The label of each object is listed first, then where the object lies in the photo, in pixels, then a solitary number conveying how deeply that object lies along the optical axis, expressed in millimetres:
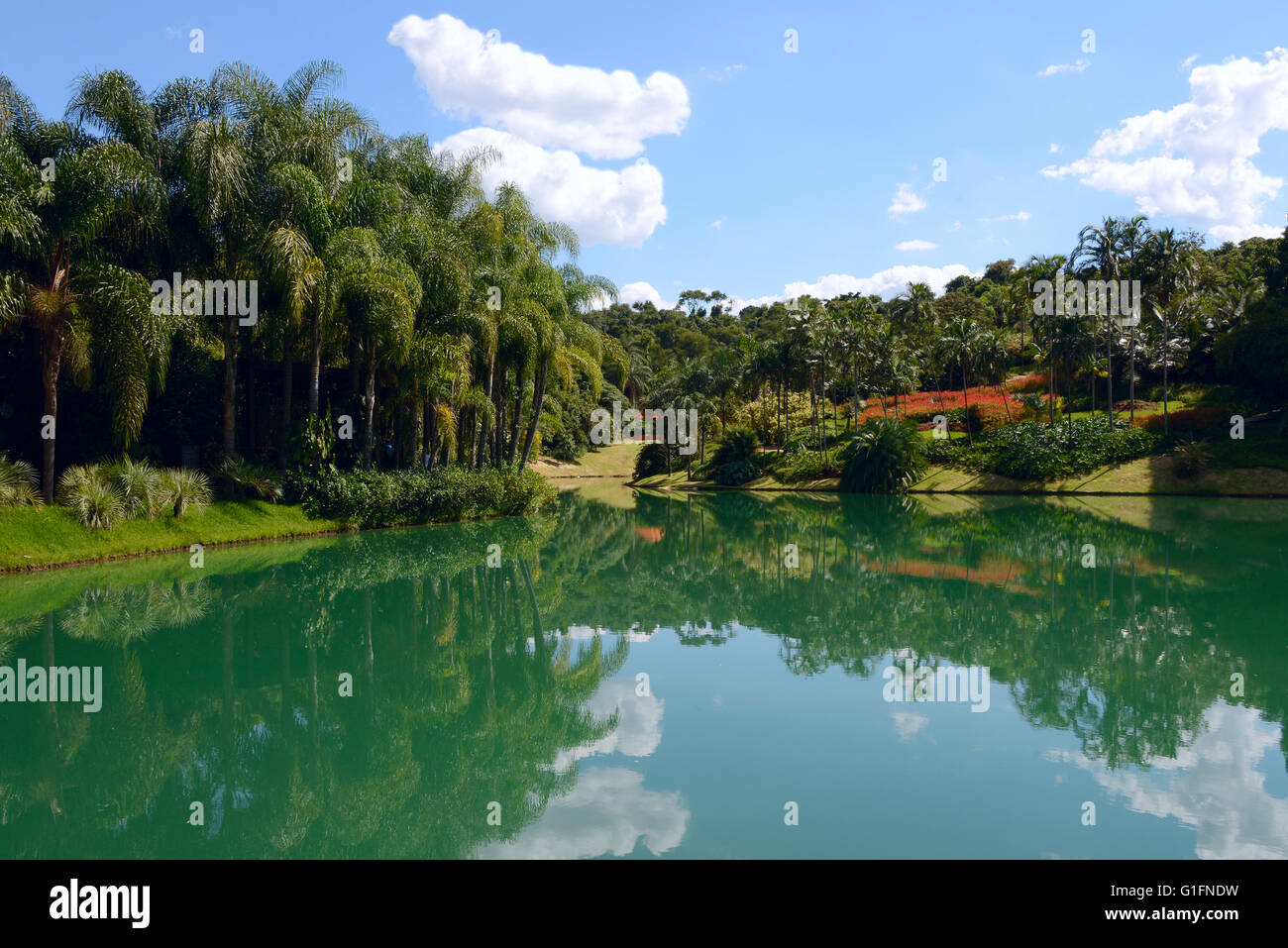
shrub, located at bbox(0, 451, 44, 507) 19141
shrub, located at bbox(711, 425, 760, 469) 54938
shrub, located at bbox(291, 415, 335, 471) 26188
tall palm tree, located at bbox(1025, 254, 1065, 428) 47841
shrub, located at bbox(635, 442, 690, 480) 59125
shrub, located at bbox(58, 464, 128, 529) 20141
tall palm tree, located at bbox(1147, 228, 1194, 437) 43188
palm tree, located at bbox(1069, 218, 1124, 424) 43875
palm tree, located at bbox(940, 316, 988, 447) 52531
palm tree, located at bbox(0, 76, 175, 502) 19438
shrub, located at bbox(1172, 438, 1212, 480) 39375
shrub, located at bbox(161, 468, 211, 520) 22281
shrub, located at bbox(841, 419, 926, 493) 45438
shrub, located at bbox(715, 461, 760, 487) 53281
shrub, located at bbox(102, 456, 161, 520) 21344
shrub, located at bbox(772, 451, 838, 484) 50781
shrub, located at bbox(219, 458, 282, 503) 24844
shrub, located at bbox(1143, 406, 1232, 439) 43250
